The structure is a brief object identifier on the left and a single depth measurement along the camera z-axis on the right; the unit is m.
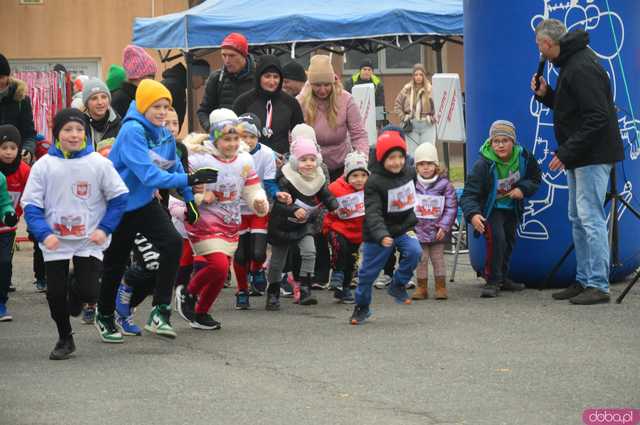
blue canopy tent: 18.98
